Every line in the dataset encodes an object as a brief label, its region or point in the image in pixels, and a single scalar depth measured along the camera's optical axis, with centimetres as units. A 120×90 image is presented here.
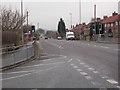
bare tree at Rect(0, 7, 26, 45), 5058
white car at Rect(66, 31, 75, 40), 10088
